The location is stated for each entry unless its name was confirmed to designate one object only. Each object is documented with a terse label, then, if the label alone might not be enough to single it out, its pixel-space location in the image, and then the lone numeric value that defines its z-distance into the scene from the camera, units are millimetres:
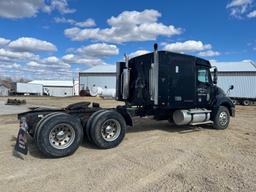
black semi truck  4850
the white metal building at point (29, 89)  50200
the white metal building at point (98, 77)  39973
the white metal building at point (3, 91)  46900
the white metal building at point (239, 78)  26186
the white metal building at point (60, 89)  58060
